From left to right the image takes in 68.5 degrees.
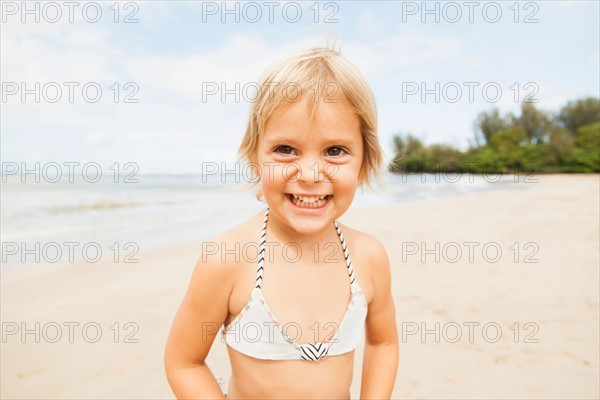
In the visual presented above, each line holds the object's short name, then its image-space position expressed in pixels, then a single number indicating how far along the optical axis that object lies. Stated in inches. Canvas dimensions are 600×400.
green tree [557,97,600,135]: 1734.7
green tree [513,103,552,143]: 1753.4
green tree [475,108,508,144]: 2010.3
